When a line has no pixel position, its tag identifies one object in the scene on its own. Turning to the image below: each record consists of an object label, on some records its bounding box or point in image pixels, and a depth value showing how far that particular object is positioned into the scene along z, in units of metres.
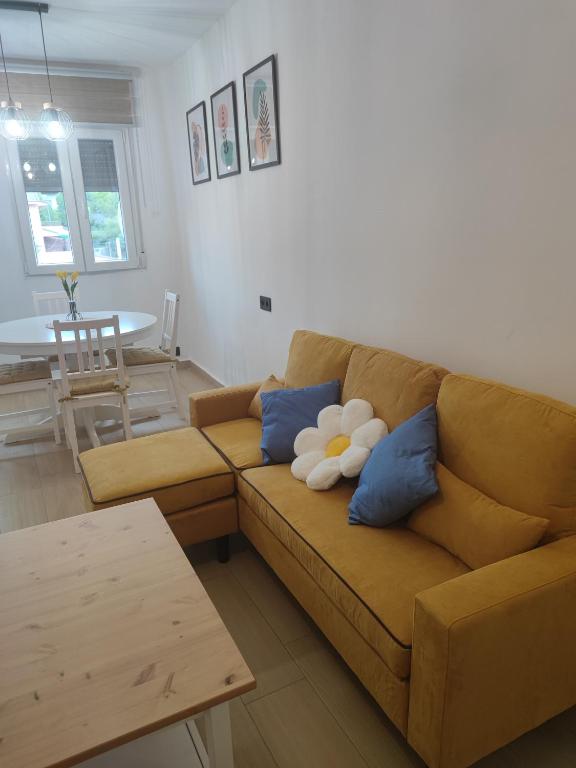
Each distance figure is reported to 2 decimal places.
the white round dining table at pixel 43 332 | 3.21
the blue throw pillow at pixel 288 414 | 2.31
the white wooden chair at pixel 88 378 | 3.18
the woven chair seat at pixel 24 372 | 3.47
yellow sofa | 1.24
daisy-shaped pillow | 2.01
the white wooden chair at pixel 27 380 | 3.45
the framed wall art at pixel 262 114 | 3.07
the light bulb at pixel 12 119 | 3.44
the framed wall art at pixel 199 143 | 4.18
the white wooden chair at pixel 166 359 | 3.95
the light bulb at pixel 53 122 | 3.48
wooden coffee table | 1.08
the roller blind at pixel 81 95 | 4.44
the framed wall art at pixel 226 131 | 3.61
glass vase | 3.68
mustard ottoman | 2.16
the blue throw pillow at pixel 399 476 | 1.67
